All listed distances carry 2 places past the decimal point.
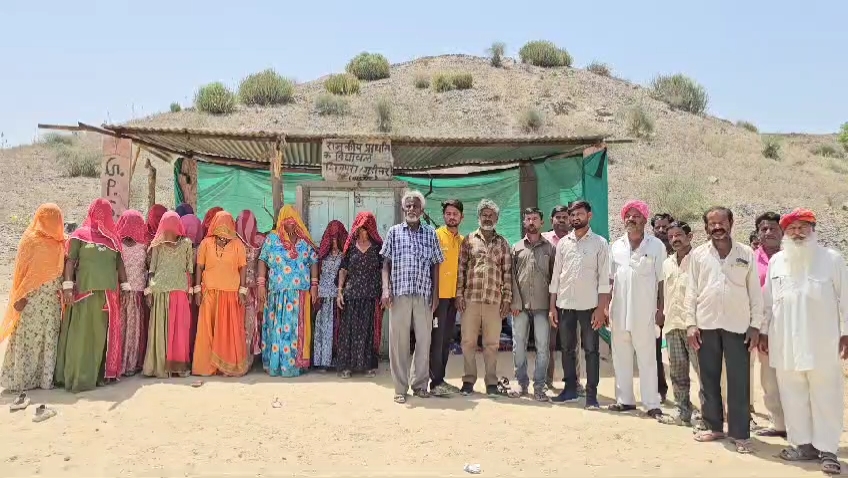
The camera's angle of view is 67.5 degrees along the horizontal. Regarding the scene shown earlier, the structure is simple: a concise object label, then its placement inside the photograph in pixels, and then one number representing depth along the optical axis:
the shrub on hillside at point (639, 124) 22.61
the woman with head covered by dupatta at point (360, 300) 6.25
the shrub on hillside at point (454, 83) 25.19
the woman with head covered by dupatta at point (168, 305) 6.19
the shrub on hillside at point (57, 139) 25.30
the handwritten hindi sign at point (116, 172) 7.29
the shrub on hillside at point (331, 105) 23.08
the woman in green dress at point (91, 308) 5.69
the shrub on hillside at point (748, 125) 28.62
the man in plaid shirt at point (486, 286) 5.67
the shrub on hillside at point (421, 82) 25.70
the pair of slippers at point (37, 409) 4.99
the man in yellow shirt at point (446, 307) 5.85
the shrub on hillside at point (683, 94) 27.27
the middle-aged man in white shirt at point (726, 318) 4.39
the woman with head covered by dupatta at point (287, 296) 6.47
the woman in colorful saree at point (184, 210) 7.42
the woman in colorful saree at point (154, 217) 6.64
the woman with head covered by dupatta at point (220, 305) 6.31
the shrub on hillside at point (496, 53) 28.61
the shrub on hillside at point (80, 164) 21.89
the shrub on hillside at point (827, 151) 26.98
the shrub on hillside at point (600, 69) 29.23
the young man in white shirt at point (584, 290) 5.36
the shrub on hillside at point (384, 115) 22.03
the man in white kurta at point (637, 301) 5.09
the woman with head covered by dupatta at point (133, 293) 6.17
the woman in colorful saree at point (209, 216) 6.85
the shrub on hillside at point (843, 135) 25.86
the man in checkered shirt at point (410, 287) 5.62
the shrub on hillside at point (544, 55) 28.89
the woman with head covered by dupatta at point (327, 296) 6.62
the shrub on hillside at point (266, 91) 24.64
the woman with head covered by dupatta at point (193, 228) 6.71
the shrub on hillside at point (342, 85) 25.17
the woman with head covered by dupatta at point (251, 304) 6.57
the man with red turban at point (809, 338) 4.05
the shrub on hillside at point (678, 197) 17.39
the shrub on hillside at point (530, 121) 21.86
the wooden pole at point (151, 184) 8.77
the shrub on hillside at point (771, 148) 23.62
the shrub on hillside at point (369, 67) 27.69
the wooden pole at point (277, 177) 7.29
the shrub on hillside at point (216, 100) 23.78
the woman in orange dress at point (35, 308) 5.61
